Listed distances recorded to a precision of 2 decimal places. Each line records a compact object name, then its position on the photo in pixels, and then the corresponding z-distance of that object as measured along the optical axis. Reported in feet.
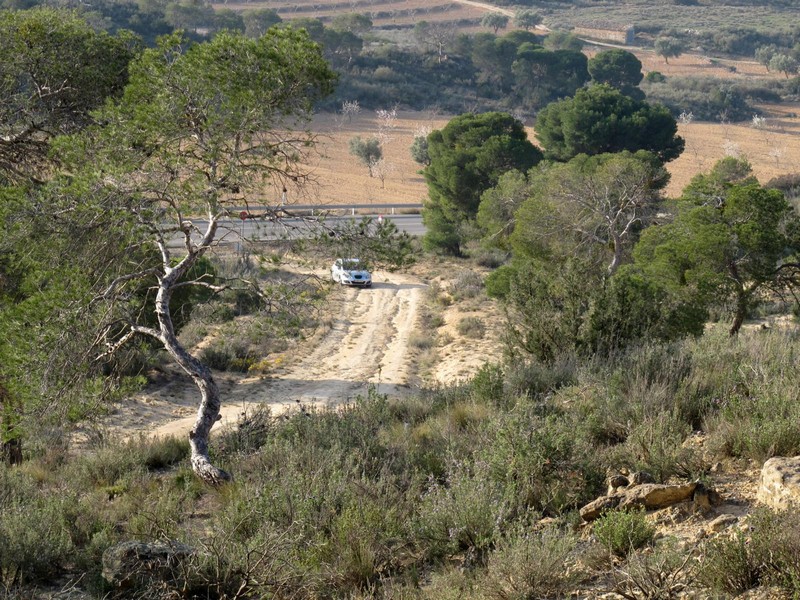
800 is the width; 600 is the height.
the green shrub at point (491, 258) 227.81
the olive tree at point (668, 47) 623.77
